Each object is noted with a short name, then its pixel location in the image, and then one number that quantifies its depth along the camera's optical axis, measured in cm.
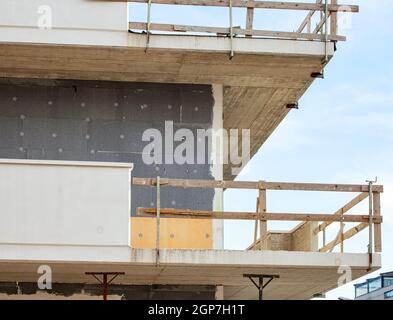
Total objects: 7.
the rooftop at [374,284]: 8481
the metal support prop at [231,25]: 1731
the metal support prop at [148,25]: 1717
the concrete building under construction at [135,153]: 1581
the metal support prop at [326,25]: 1748
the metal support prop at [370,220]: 1659
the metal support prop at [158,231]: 1596
